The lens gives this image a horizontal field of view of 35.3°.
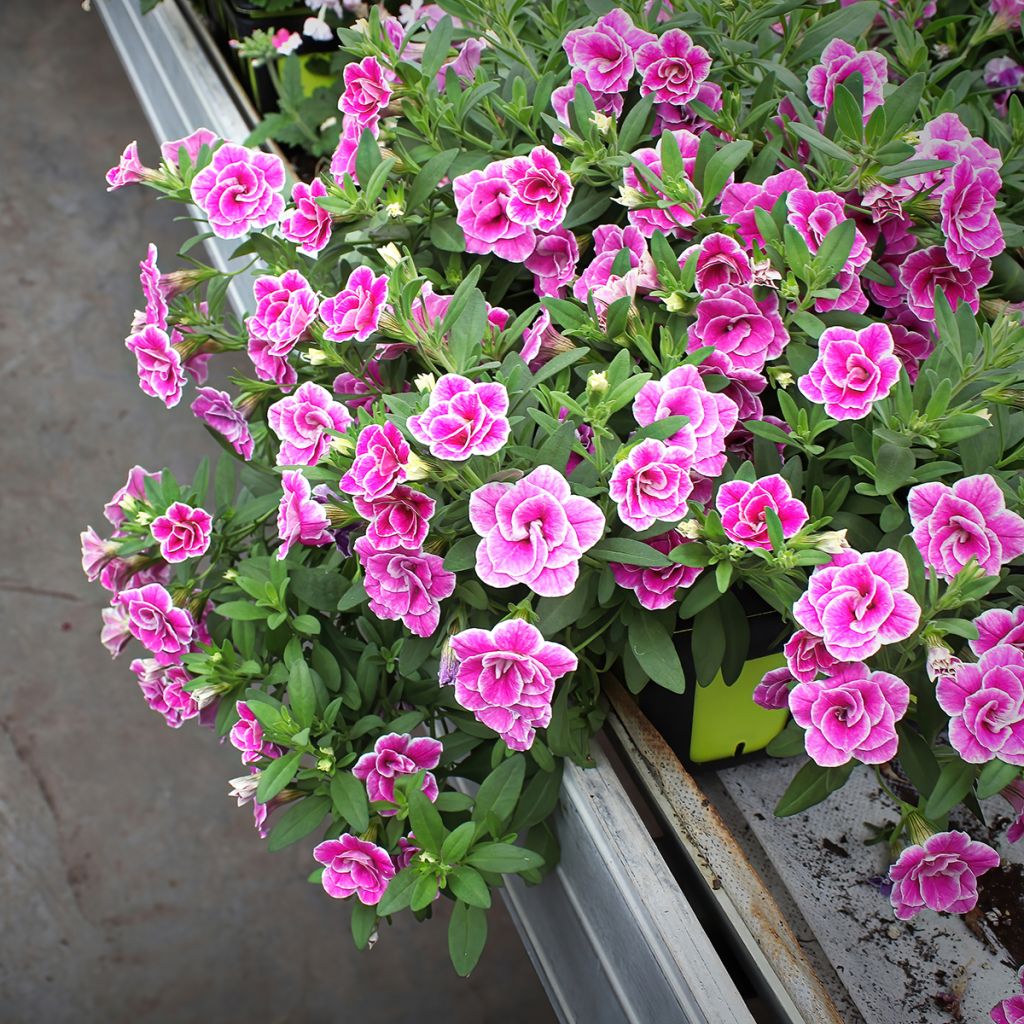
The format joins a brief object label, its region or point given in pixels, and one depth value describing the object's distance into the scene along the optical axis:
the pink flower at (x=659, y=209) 0.41
